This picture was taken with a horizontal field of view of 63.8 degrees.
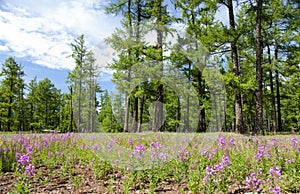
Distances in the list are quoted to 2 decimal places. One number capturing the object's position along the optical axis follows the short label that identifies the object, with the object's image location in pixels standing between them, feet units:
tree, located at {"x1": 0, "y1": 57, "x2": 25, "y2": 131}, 107.24
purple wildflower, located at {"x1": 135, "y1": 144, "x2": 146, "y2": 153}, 15.91
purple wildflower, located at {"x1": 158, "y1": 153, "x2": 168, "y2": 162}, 15.98
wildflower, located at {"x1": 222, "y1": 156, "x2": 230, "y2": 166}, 13.66
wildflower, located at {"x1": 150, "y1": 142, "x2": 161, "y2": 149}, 18.73
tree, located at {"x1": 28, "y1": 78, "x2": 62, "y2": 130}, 140.52
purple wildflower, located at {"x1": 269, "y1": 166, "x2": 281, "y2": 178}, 11.36
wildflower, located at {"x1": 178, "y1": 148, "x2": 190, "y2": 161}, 16.68
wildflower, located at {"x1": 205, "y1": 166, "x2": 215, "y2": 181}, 11.80
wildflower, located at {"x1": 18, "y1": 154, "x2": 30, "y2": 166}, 13.52
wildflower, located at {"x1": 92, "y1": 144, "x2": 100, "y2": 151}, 19.67
